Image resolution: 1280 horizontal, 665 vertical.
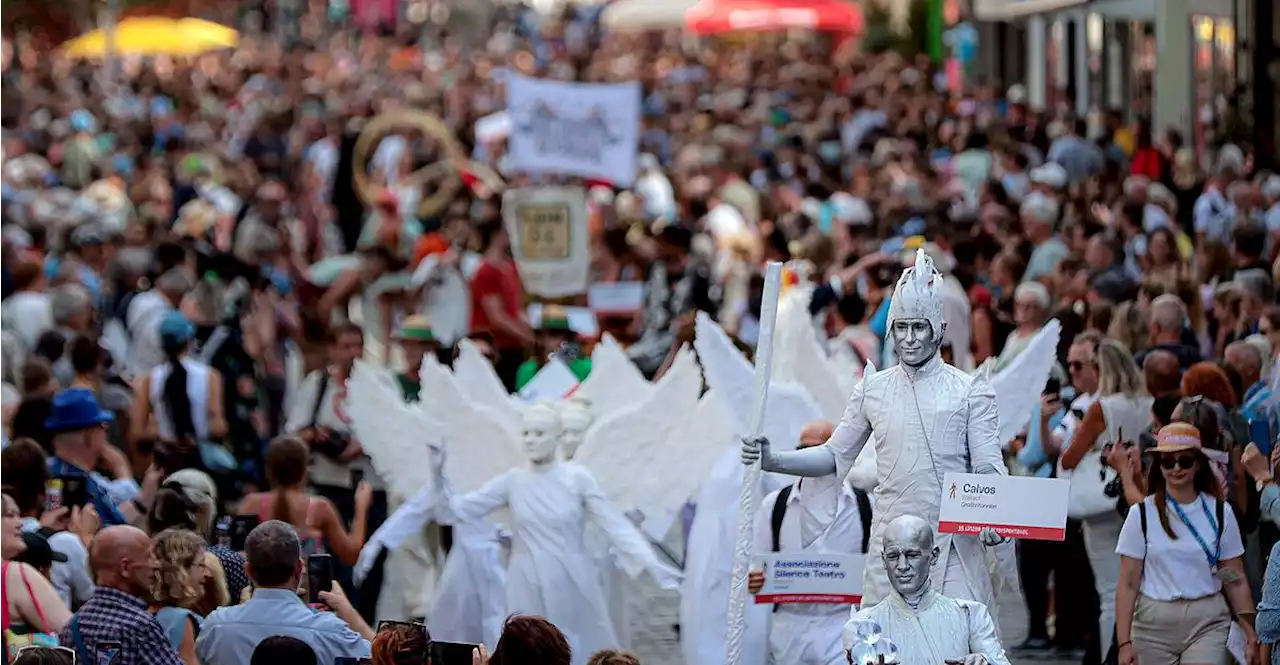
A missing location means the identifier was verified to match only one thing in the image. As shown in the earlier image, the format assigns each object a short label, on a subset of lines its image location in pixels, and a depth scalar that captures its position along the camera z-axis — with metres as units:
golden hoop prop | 42.84
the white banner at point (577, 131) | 36.72
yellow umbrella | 66.00
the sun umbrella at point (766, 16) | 64.12
